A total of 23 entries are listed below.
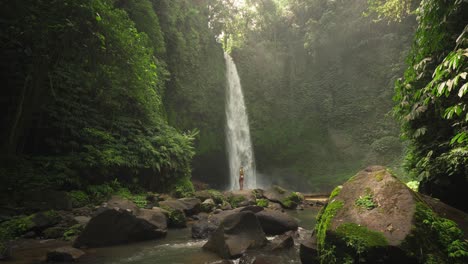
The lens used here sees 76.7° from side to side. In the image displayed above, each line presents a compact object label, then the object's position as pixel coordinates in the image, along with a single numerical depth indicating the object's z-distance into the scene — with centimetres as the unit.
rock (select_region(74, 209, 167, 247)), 593
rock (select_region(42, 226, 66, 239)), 642
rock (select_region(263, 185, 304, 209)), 1373
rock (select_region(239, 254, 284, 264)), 488
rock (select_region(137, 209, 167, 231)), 714
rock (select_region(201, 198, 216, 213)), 1082
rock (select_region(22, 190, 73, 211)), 774
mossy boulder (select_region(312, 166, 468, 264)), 346
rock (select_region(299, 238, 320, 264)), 462
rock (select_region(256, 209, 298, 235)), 736
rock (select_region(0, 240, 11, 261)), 494
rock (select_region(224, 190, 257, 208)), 1285
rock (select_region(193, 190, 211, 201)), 1265
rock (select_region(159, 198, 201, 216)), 969
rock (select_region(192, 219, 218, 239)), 731
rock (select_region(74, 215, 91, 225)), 721
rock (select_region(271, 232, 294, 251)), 578
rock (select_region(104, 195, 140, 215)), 744
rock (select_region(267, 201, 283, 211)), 1280
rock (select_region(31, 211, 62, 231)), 664
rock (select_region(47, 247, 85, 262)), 497
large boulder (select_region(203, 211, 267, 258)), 553
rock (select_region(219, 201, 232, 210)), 1112
